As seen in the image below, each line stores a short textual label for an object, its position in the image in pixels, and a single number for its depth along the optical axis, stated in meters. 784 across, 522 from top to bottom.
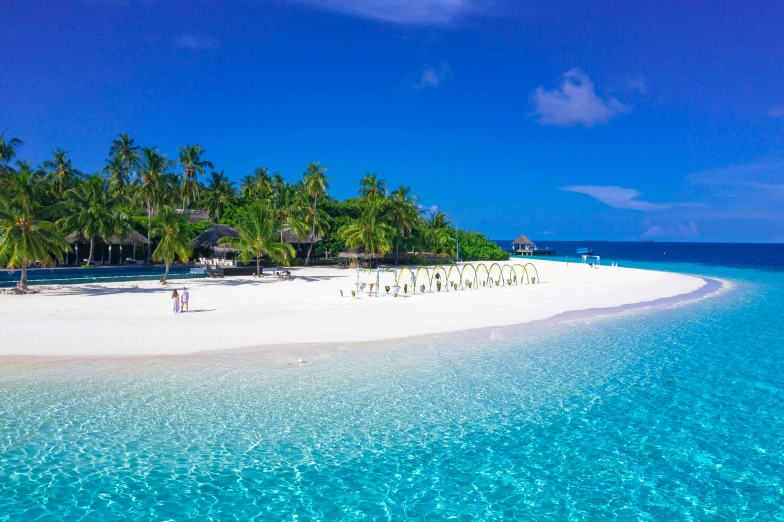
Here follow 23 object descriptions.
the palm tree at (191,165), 56.50
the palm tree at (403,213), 48.59
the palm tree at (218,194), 55.16
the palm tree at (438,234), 59.38
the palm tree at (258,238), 32.84
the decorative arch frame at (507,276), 34.25
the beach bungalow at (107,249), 39.59
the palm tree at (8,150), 40.44
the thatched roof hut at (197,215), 54.09
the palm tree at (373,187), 50.42
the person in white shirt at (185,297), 19.55
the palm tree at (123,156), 50.00
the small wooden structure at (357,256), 45.94
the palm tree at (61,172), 44.81
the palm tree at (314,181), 47.72
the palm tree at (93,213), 36.81
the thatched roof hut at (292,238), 47.00
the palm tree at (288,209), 42.45
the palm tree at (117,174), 48.97
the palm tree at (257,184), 65.00
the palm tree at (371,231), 43.44
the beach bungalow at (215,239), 41.31
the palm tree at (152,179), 43.47
